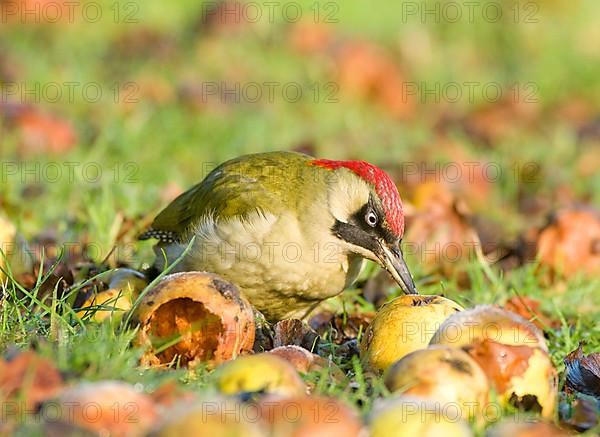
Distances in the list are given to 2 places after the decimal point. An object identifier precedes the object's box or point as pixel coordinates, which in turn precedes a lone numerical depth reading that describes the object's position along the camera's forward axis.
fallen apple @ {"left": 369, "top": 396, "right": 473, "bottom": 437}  5.26
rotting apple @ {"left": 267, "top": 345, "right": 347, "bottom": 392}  6.80
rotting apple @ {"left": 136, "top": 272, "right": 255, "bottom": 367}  7.09
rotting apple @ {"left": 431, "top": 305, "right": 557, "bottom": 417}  6.46
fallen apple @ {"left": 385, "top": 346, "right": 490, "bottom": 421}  6.02
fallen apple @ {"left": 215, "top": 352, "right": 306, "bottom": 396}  5.85
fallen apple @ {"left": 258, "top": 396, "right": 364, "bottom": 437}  5.13
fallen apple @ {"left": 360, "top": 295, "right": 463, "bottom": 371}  7.24
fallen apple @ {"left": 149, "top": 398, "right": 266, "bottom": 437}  4.84
